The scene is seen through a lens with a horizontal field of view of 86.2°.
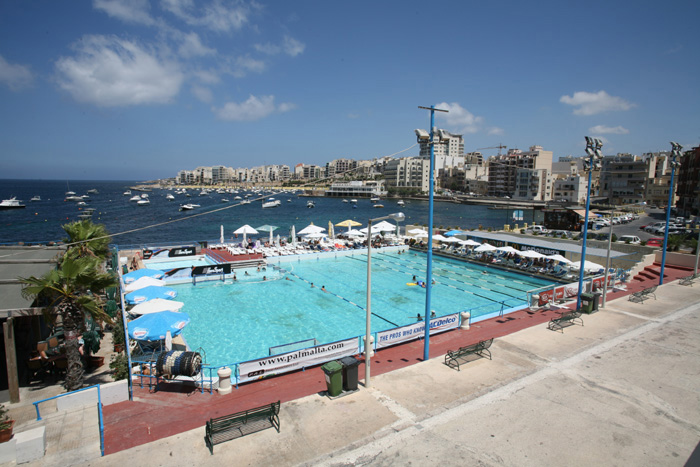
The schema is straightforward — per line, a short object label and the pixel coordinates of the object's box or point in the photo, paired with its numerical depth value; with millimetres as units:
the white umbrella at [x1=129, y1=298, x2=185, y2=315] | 14398
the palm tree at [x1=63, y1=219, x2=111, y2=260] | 15672
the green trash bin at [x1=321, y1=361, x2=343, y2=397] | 10164
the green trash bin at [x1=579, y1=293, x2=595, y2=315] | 17422
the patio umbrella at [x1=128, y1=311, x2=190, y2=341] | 12547
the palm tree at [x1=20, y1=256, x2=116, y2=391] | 10055
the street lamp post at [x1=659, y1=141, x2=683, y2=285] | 19766
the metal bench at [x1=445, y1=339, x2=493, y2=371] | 12258
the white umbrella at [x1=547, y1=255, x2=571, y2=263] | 24950
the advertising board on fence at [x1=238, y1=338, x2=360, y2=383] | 11454
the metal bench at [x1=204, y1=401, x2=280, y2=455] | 8164
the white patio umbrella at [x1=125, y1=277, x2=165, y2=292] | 17891
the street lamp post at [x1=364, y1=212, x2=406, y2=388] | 10352
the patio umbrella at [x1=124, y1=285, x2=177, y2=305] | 15922
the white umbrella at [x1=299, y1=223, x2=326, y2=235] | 37538
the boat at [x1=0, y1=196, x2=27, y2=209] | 107438
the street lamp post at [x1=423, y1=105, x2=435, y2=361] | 11203
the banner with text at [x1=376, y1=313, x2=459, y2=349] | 13914
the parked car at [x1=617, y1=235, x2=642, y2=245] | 31161
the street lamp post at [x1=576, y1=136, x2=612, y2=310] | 15565
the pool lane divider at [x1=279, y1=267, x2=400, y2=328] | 19742
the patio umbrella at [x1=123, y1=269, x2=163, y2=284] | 20141
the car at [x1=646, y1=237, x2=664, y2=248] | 30056
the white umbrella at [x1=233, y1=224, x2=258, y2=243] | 35156
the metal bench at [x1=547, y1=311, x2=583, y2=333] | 15664
